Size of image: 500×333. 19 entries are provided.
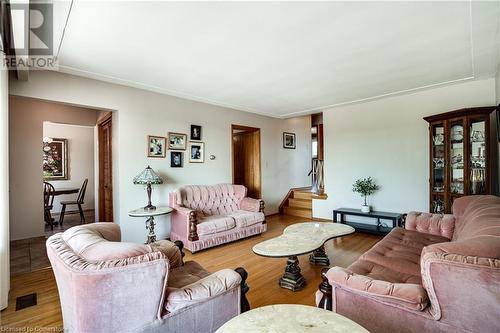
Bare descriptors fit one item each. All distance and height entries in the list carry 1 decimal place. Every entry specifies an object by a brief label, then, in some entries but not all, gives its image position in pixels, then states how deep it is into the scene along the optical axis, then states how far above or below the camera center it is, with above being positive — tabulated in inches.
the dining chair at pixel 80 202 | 213.4 -30.7
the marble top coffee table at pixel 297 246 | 92.4 -32.1
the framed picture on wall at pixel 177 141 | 164.7 +19.0
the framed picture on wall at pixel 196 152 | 176.9 +11.8
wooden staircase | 230.2 -36.9
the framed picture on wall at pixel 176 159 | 165.9 +6.3
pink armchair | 43.3 -24.5
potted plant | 179.2 -16.6
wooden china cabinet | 128.3 +5.3
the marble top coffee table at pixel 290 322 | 42.5 -28.9
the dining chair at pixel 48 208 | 200.5 -32.1
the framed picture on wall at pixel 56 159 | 257.4 +11.2
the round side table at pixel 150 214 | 132.4 -25.2
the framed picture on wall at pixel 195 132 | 177.3 +26.5
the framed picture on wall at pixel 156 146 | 154.8 +14.8
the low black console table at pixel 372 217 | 165.5 -38.3
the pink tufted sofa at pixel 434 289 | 44.3 -27.6
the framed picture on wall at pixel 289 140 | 255.4 +28.4
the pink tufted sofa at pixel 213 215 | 139.9 -32.4
